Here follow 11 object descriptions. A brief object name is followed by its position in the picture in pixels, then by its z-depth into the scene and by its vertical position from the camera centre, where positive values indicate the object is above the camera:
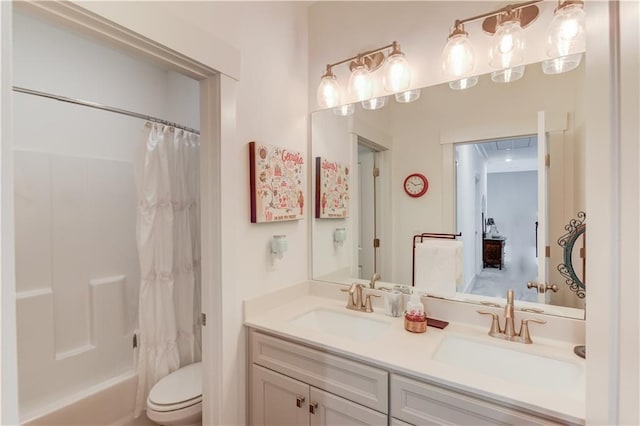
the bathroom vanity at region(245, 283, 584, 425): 0.90 -0.61
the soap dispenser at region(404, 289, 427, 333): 1.31 -0.49
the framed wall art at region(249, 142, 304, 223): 1.50 +0.15
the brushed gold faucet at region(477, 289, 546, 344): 1.21 -0.51
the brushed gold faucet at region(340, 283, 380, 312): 1.61 -0.50
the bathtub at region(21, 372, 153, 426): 1.71 -1.21
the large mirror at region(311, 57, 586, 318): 1.28 +0.13
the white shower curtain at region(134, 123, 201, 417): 1.80 -0.26
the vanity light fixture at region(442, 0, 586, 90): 1.14 +0.71
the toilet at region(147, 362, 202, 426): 1.48 -0.99
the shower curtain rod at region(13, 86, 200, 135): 1.63 +0.64
